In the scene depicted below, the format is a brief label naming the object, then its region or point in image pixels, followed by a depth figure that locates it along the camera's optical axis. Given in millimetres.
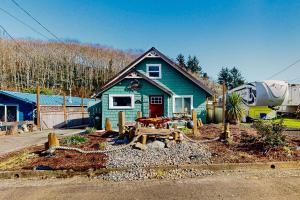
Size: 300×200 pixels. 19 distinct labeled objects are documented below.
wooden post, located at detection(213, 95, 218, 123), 19844
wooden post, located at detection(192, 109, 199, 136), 12898
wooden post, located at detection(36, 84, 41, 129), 20703
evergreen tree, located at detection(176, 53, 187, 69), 64150
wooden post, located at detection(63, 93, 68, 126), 24297
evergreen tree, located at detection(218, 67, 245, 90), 63916
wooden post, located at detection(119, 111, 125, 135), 11848
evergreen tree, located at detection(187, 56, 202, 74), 65062
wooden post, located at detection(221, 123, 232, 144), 11197
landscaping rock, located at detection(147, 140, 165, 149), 9918
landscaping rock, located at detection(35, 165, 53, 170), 7742
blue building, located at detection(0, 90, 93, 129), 22031
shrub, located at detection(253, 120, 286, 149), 9445
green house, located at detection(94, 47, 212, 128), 18500
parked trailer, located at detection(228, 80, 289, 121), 22062
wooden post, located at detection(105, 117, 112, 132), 14788
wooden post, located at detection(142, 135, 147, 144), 10148
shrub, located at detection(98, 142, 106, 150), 10234
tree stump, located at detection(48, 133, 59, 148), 9617
